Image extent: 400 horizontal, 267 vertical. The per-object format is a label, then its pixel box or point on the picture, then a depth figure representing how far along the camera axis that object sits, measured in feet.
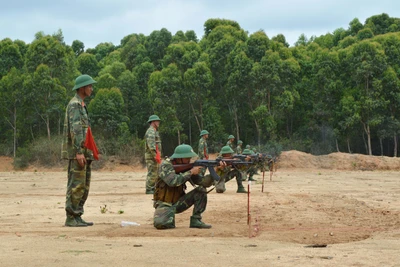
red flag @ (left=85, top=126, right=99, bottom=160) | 35.70
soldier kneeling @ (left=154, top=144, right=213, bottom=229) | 32.94
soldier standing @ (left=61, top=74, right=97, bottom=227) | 34.63
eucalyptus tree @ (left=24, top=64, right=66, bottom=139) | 158.61
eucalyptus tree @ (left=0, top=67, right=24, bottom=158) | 165.78
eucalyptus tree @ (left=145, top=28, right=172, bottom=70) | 202.59
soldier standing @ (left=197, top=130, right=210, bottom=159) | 74.43
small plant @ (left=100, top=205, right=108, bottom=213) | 42.91
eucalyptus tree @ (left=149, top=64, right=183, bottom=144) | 161.20
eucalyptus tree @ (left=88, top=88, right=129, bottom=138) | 162.50
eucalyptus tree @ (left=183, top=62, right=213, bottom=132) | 161.99
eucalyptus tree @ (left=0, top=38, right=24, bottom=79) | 181.06
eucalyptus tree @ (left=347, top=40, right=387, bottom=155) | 158.30
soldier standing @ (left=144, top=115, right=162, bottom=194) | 56.59
